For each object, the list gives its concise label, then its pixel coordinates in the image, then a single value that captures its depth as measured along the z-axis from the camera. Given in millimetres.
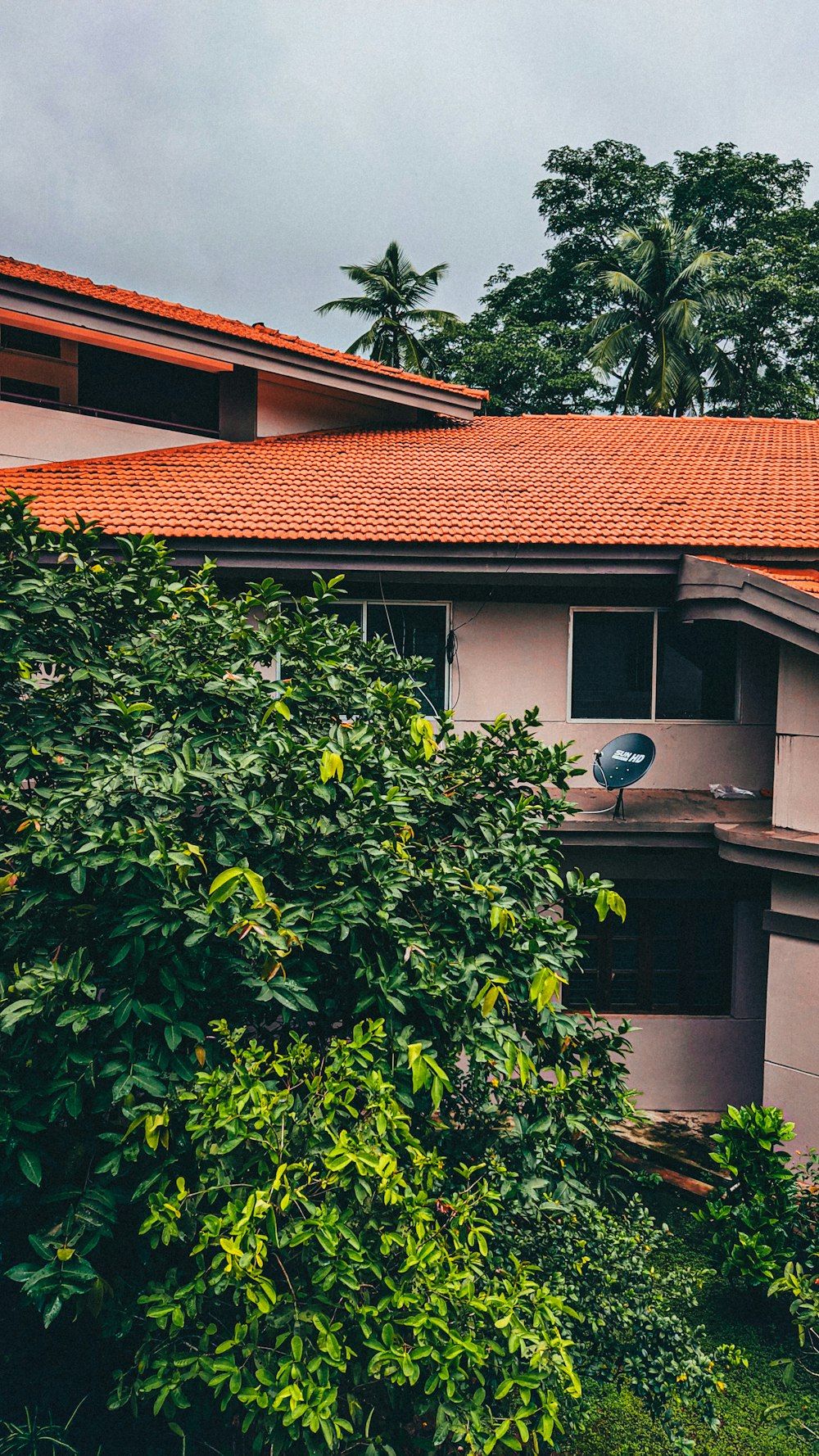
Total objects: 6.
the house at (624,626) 9836
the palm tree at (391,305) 32062
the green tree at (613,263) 27641
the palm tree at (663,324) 27406
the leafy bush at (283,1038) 3863
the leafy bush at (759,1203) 7238
